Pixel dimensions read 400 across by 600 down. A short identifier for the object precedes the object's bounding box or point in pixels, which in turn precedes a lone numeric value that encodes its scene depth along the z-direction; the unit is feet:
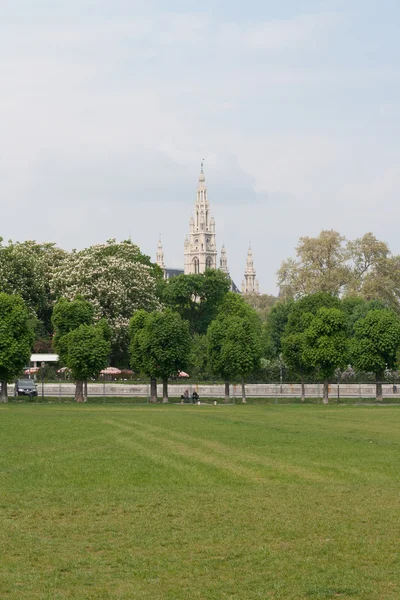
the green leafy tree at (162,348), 264.52
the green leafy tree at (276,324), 387.34
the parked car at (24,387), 278.19
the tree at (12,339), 248.93
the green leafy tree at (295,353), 278.67
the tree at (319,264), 430.61
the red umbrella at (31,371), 362.00
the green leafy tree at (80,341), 257.14
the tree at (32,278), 335.88
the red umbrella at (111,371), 344.28
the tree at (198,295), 475.31
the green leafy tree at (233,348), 270.26
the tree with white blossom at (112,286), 346.13
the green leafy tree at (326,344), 267.39
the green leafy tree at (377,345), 270.46
